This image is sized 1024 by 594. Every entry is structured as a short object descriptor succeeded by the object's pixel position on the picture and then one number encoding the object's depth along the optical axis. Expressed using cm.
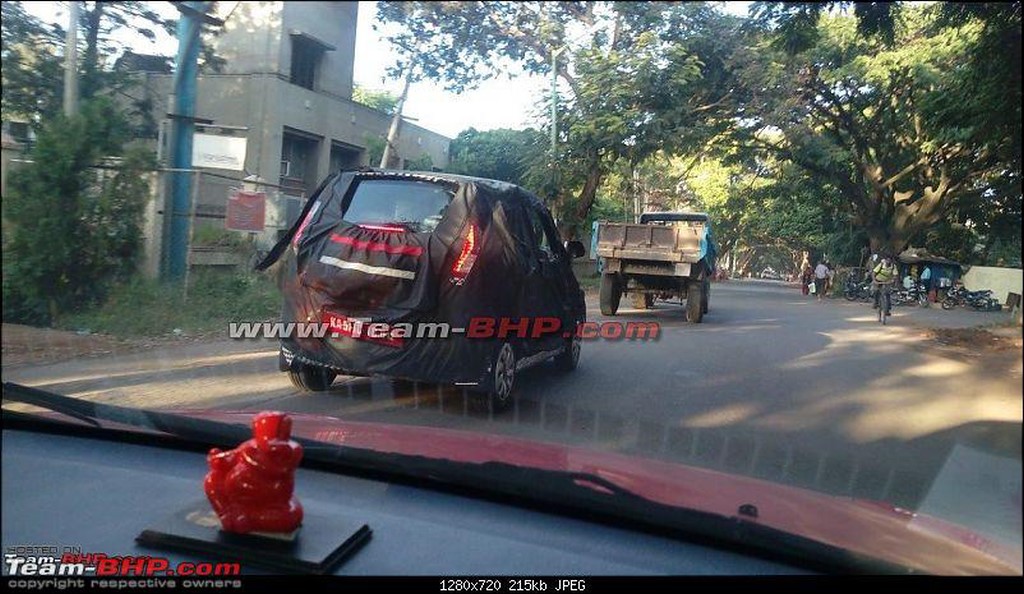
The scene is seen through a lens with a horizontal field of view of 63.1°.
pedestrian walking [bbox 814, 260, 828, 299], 2439
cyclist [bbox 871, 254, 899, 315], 1380
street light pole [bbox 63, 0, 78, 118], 547
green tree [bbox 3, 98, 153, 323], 517
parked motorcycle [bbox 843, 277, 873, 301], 1859
